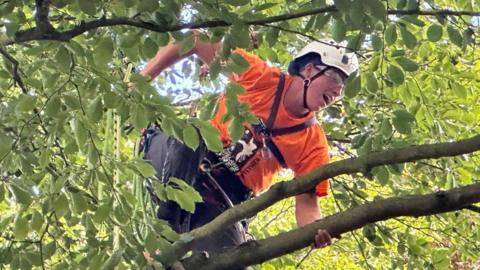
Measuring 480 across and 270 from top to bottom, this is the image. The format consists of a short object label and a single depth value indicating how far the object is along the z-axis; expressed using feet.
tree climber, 22.71
